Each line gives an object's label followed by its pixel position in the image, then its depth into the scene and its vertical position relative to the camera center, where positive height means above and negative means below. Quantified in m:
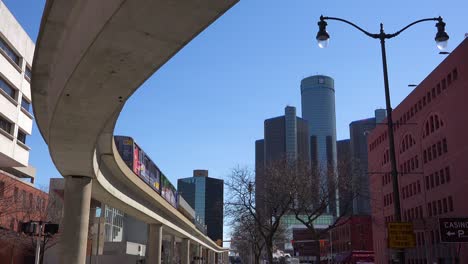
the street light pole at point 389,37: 16.16 +6.80
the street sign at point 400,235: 15.14 +0.52
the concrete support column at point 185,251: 67.44 +0.13
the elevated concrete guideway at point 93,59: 7.21 +3.27
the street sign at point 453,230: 18.39 +0.81
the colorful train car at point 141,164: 28.34 +5.35
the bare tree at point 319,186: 40.41 +5.18
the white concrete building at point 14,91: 51.10 +16.73
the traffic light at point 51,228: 21.22 +0.95
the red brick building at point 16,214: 42.56 +3.43
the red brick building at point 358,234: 111.50 +4.06
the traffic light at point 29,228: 21.03 +0.94
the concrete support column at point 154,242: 43.31 +0.82
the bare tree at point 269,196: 41.34 +4.71
